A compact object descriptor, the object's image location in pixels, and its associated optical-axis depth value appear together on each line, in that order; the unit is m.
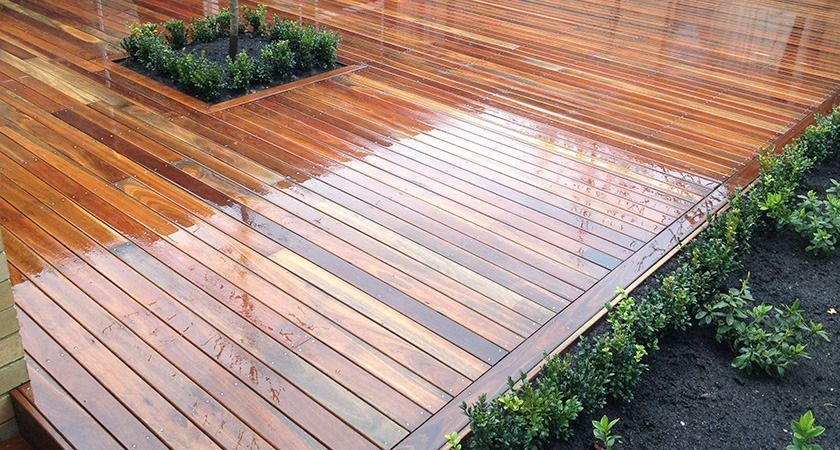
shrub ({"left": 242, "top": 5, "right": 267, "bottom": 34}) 4.83
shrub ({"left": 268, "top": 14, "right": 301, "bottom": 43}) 4.58
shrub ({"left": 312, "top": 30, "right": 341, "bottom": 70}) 4.51
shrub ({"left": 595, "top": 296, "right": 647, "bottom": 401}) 2.04
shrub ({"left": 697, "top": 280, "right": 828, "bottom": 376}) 2.18
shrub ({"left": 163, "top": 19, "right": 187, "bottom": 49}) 4.49
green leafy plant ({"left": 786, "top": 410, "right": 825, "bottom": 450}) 1.73
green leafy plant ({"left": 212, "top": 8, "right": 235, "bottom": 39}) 4.75
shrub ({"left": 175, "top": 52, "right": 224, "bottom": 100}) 3.99
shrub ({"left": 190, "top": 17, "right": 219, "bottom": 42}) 4.66
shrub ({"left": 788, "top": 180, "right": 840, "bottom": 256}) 2.79
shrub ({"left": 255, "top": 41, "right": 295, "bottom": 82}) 4.32
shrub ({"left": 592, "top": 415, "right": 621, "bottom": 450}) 1.79
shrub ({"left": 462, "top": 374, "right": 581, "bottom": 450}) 1.79
